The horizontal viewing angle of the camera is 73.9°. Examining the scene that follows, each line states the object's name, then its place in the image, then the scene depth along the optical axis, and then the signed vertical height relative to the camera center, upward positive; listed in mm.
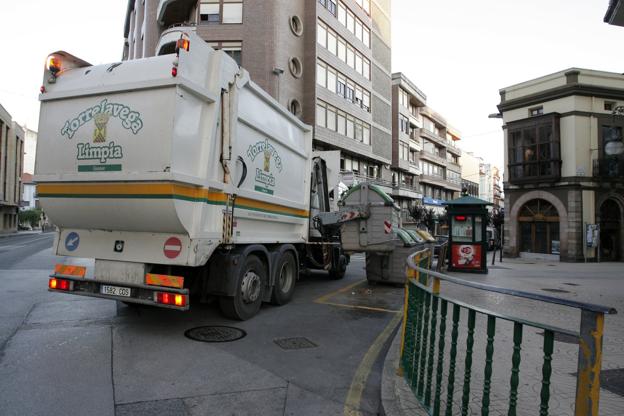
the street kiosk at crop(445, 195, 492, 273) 14445 -131
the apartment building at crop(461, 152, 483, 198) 80438 +12190
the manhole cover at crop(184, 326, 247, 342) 5641 -1578
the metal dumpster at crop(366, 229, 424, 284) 10898 -893
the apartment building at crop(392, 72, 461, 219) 48188 +10633
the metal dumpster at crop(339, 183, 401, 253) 10266 +122
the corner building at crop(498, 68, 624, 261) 23188 +3606
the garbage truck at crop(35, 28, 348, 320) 5121 +583
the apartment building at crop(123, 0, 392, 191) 27516 +12702
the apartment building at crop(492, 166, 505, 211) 112188 +12779
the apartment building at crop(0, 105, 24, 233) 47969 +5821
